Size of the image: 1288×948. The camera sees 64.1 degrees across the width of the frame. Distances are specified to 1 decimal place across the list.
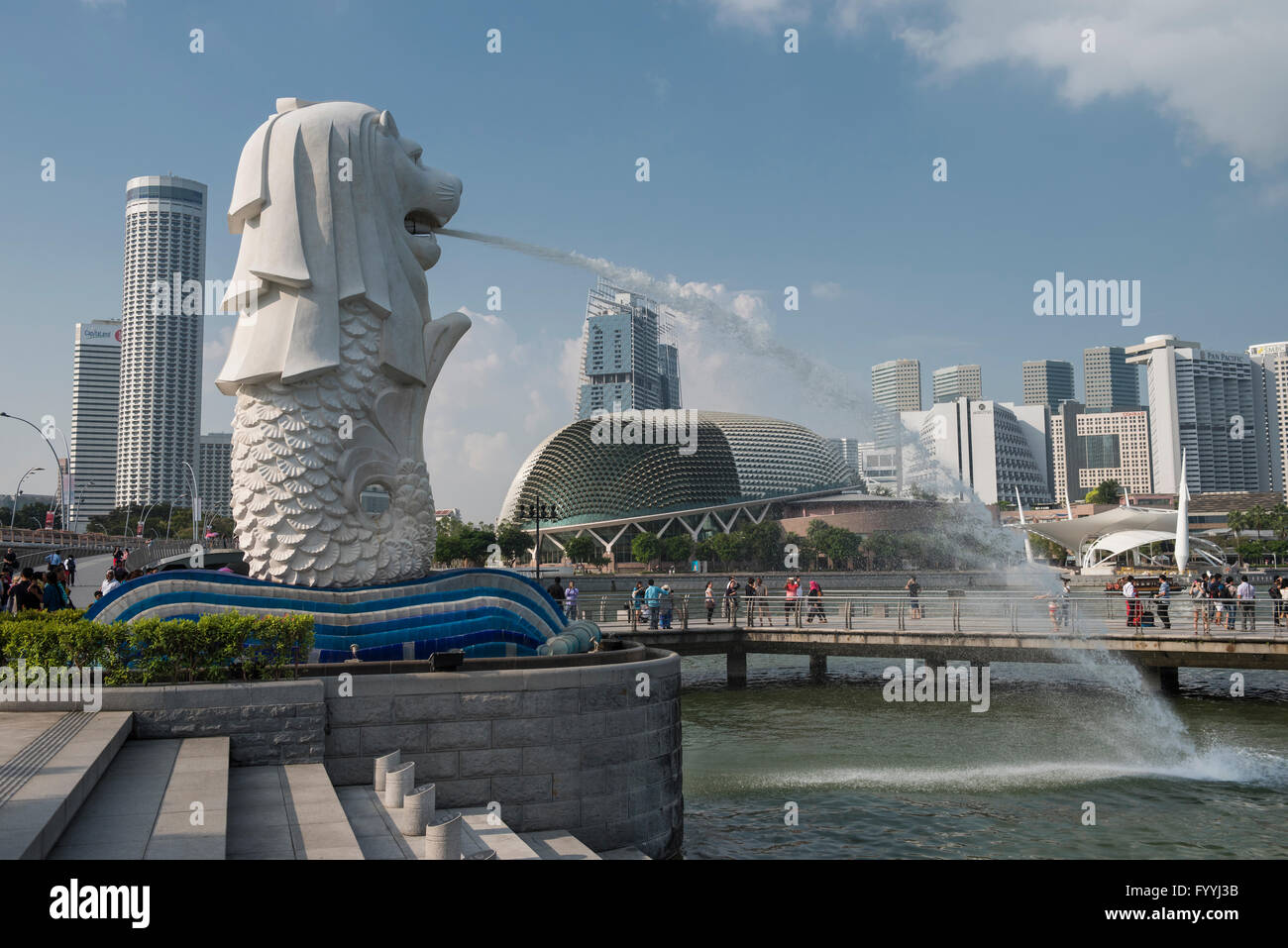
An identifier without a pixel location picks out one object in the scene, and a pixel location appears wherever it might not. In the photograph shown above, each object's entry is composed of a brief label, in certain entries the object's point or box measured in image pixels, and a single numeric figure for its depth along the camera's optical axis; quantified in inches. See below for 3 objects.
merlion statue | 515.8
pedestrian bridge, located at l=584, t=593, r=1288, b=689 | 816.9
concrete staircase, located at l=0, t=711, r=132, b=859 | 222.4
